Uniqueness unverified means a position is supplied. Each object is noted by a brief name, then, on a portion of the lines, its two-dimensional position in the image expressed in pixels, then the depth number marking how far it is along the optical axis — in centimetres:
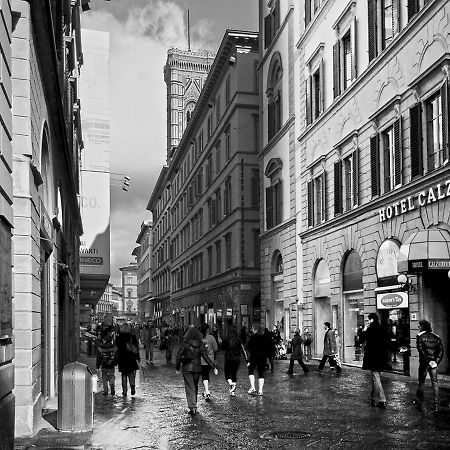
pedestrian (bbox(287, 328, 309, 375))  2411
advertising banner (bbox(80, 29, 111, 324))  4056
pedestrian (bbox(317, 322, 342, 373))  2453
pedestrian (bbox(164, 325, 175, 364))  3339
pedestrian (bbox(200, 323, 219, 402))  1672
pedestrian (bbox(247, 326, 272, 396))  1770
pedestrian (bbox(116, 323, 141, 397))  1789
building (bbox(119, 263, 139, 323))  16848
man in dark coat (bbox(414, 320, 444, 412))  1428
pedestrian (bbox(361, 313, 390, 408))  1471
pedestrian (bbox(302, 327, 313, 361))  3198
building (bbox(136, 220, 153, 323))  12047
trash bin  1204
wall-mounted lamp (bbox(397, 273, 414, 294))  2208
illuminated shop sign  2295
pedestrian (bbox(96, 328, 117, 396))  1805
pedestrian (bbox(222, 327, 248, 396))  1784
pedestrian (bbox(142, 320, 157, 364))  3325
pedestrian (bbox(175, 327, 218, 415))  1445
